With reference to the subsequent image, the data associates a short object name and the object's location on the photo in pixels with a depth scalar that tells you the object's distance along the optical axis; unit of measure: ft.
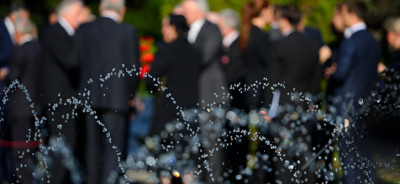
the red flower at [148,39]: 59.02
